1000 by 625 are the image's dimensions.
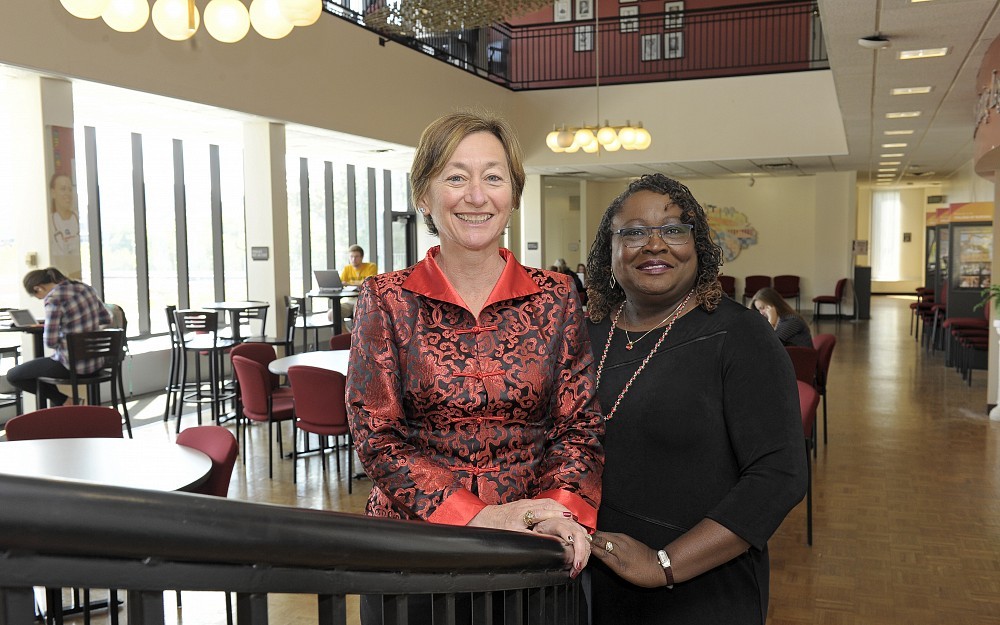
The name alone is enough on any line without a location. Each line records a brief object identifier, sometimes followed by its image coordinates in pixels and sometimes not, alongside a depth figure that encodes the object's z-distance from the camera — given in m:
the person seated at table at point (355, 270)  13.41
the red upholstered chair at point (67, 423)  3.90
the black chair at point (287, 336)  9.51
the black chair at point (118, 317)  8.67
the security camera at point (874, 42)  6.37
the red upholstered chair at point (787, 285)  19.56
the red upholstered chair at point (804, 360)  6.16
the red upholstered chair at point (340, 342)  7.79
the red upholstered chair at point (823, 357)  7.08
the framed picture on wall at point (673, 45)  17.55
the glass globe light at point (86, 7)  4.41
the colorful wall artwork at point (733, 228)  20.31
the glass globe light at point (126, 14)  4.67
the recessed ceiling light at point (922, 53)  6.83
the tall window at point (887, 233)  26.11
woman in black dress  1.64
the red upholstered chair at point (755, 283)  19.64
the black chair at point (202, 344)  8.50
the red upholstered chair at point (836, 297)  18.69
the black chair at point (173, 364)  8.84
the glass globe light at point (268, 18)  4.93
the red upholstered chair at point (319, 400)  5.82
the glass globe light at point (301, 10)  4.73
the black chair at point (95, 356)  6.90
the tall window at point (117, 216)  11.50
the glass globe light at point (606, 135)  10.98
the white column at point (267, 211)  10.42
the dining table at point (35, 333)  7.15
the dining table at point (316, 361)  6.39
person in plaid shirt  6.94
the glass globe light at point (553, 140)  11.00
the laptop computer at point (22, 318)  7.50
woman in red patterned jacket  1.56
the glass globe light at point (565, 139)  10.95
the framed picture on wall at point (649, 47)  17.83
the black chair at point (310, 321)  11.40
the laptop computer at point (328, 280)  12.50
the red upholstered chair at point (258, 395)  6.45
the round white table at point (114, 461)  3.03
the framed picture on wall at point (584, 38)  18.03
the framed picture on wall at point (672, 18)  17.80
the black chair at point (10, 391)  7.41
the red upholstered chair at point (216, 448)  3.42
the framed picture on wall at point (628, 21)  17.56
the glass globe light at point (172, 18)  4.78
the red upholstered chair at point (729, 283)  19.25
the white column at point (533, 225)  17.77
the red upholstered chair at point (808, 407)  4.58
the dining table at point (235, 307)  9.05
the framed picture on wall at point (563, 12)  18.41
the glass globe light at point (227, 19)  5.06
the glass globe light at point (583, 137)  11.00
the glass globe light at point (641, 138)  11.41
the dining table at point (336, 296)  11.48
